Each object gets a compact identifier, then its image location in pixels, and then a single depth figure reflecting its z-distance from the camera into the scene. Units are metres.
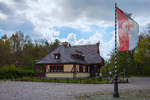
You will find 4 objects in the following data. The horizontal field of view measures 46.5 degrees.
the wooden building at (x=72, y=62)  31.66
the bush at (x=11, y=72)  32.38
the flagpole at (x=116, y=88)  10.70
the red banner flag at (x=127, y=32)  10.66
